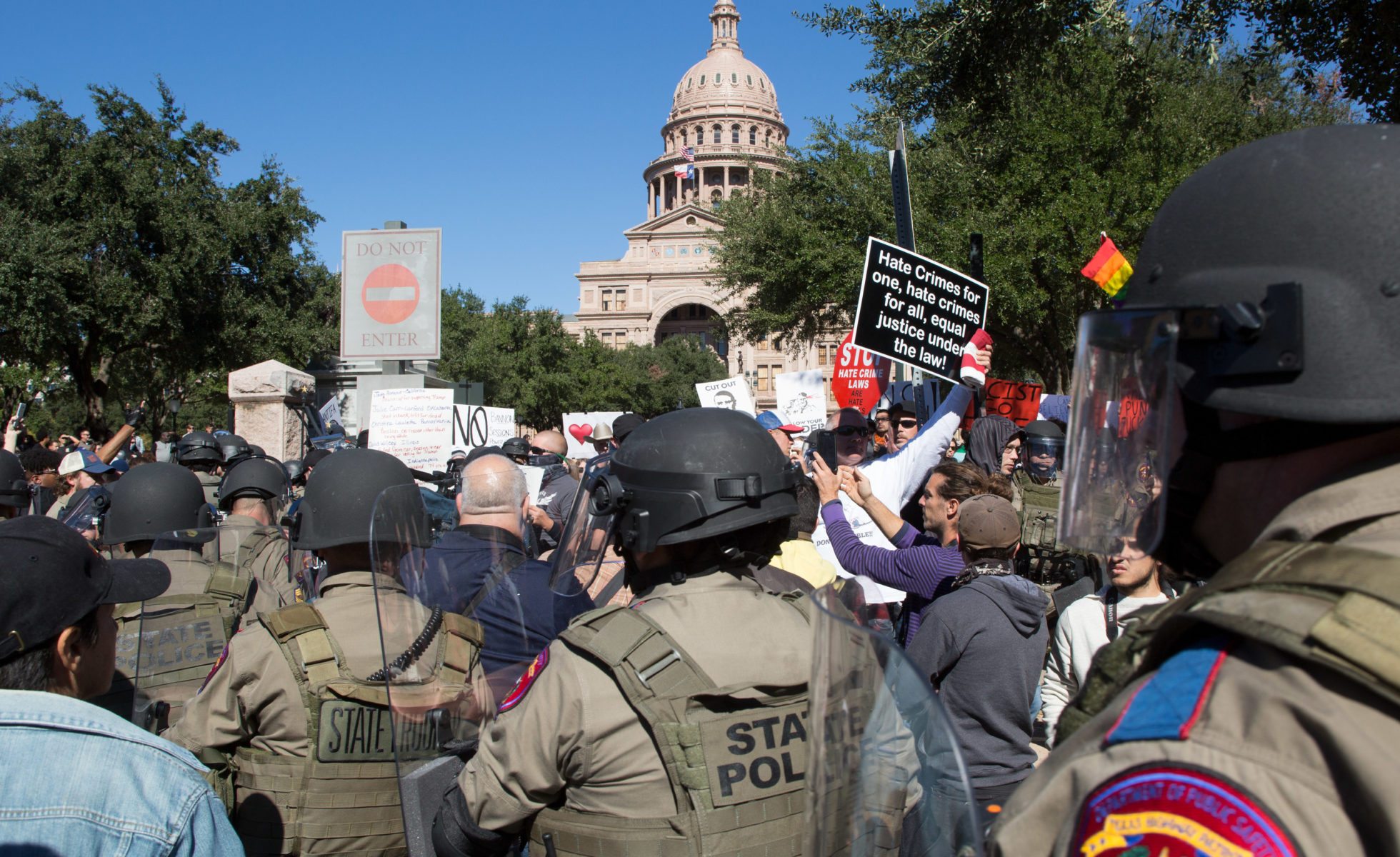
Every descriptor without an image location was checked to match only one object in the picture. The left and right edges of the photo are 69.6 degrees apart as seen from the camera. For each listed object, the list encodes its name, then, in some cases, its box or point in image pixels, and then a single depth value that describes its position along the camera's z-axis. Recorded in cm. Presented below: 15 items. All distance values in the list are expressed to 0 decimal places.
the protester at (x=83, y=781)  147
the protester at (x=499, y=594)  259
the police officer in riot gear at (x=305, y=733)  266
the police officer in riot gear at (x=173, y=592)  340
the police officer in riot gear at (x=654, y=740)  199
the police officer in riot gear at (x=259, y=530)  495
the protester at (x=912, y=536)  406
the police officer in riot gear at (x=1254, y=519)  89
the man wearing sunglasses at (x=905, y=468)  491
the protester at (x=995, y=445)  709
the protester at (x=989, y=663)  336
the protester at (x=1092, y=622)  382
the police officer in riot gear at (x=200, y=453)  746
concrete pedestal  1191
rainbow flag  670
